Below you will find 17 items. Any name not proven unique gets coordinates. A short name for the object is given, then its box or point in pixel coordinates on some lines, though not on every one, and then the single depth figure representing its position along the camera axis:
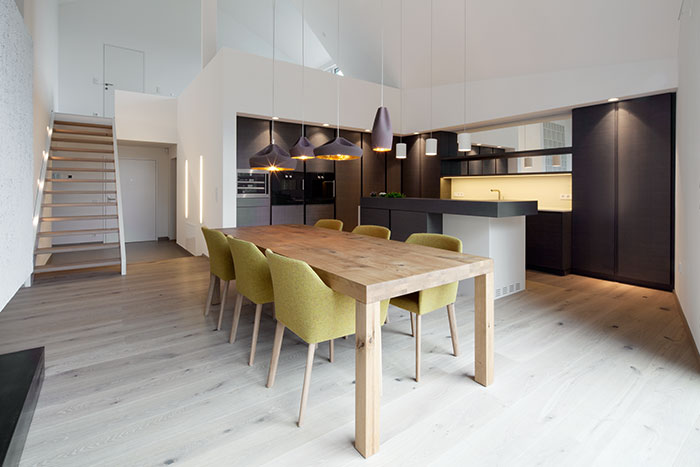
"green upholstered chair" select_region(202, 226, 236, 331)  3.09
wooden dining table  1.68
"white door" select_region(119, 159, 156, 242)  8.47
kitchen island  3.87
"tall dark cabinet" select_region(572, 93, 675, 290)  4.22
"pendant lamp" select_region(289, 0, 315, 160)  3.68
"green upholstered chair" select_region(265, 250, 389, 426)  1.87
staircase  5.01
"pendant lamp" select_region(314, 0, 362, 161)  3.11
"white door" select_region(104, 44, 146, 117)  8.50
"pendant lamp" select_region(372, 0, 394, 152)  3.00
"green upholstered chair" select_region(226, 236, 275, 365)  2.48
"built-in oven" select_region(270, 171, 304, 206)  5.97
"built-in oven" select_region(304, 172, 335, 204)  6.29
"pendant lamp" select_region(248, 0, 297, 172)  3.63
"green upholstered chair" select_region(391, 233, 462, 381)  2.35
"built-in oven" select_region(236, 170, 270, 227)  5.67
